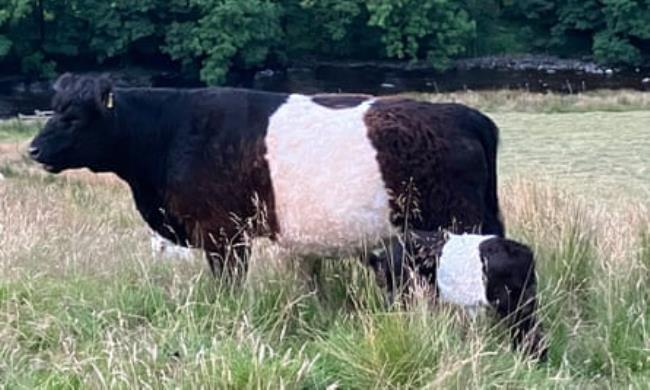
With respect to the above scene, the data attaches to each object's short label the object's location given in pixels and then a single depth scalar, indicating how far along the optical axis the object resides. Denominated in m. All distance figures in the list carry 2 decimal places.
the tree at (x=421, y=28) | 60.06
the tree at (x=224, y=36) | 55.84
